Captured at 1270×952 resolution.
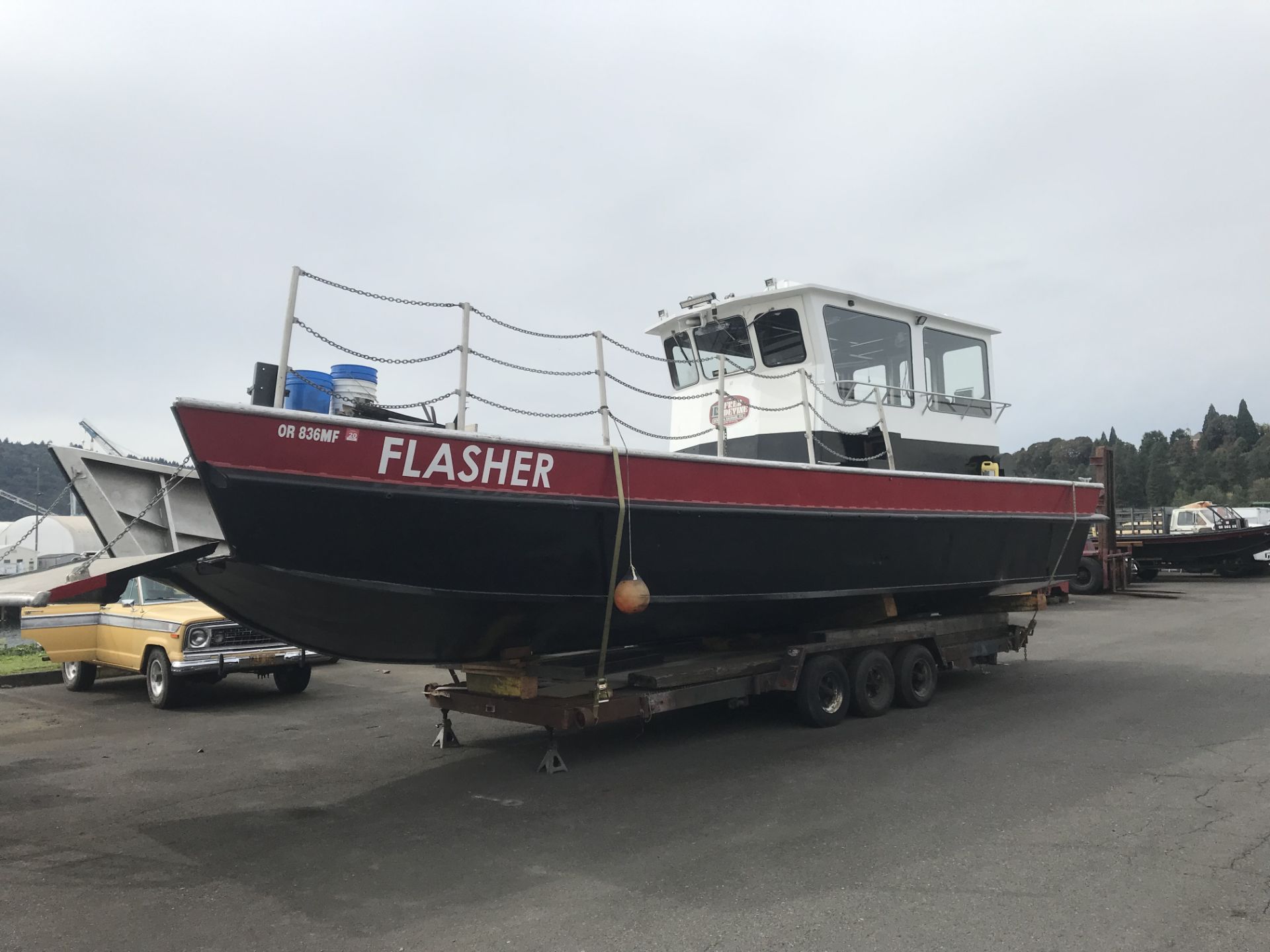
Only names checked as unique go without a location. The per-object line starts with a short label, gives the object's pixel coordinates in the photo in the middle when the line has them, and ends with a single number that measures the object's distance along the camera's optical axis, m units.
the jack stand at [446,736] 6.66
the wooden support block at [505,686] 5.75
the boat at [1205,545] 22.25
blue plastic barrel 5.04
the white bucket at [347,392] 5.07
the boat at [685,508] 4.63
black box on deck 4.90
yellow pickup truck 8.38
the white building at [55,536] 15.70
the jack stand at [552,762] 5.88
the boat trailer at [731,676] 5.83
